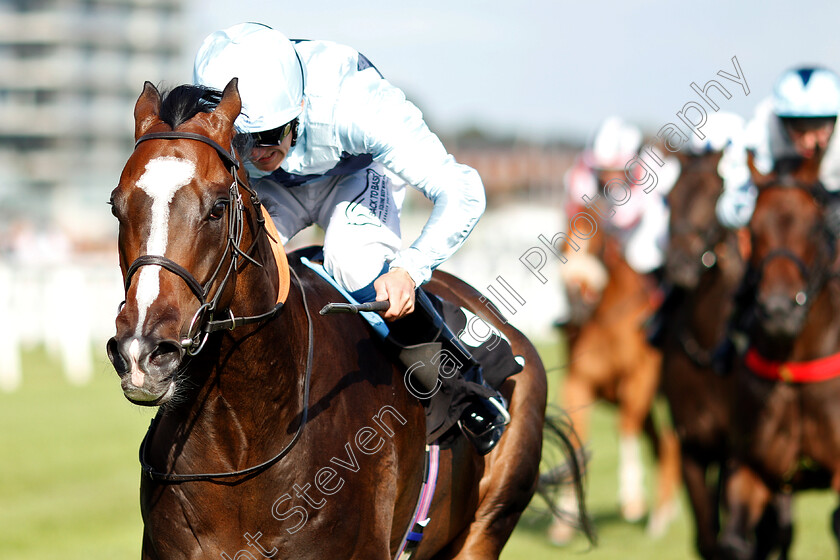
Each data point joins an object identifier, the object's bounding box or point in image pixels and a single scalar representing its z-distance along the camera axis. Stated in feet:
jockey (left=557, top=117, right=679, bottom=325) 53.72
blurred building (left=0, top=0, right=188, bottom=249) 438.81
